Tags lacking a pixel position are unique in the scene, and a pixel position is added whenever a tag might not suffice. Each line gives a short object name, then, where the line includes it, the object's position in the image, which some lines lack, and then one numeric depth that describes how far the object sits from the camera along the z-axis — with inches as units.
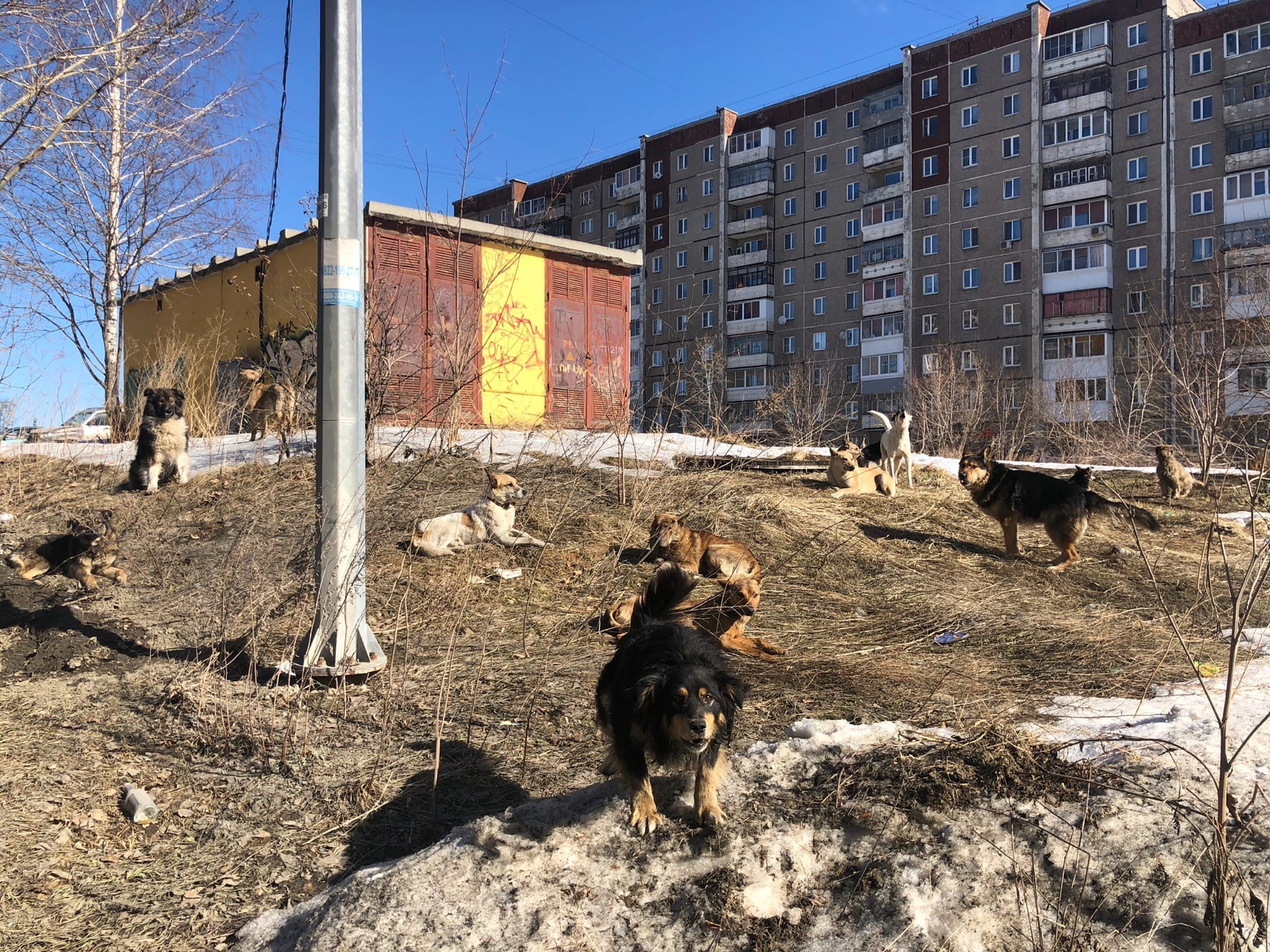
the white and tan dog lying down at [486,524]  315.9
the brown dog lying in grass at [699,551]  268.1
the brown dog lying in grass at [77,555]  283.4
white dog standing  502.3
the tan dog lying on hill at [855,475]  467.5
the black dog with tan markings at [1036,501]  354.0
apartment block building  1509.6
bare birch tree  594.5
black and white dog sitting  444.8
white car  544.1
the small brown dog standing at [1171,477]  477.7
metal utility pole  196.7
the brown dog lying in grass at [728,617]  201.8
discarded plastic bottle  137.4
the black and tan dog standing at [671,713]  108.1
